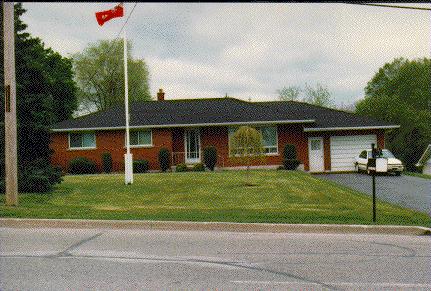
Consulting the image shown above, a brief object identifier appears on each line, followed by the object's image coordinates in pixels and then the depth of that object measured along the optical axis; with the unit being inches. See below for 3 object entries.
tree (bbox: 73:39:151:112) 2878.9
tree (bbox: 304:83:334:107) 3024.1
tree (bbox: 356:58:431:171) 1684.3
